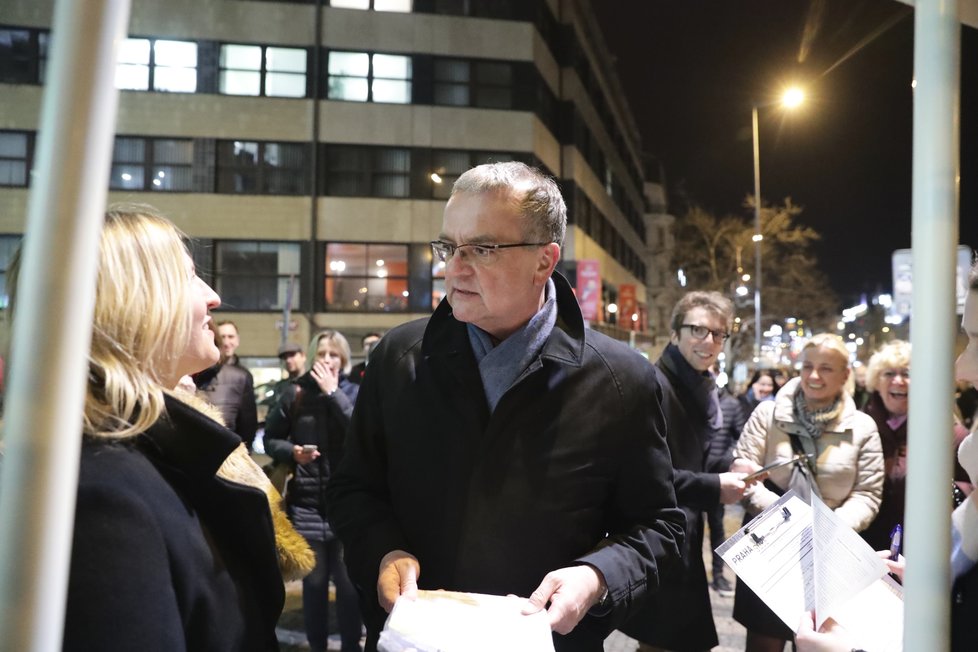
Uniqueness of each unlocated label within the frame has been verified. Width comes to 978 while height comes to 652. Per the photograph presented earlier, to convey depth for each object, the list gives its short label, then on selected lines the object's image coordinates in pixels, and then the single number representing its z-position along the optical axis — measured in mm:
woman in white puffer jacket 3754
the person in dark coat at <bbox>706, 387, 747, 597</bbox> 5066
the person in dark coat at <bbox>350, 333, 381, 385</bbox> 6282
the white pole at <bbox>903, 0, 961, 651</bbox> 964
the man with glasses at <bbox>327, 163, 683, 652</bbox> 2049
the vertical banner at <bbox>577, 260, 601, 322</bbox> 24812
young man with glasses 3393
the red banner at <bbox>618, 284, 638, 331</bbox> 34875
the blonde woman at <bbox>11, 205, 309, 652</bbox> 1240
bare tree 33000
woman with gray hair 3953
